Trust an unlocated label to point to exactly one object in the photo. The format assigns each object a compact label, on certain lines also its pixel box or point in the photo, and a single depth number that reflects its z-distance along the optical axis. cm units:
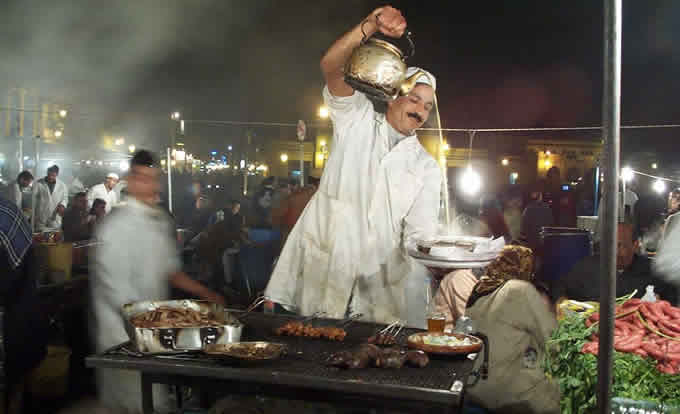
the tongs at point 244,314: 372
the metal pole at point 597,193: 1098
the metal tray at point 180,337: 281
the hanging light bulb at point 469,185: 962
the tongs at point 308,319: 356
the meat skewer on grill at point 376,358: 265
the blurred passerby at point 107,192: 1091
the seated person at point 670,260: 495
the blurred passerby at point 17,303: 356
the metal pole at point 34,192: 1029
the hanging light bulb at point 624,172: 961
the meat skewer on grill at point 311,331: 323
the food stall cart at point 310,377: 244
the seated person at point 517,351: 392
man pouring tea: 441
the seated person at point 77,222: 958
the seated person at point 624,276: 530
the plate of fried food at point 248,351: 266
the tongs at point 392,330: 331
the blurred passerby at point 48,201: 1122
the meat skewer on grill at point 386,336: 310
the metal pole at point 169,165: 1053
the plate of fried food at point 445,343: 284
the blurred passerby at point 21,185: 1123
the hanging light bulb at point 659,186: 1378
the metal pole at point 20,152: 1266
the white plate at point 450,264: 358
